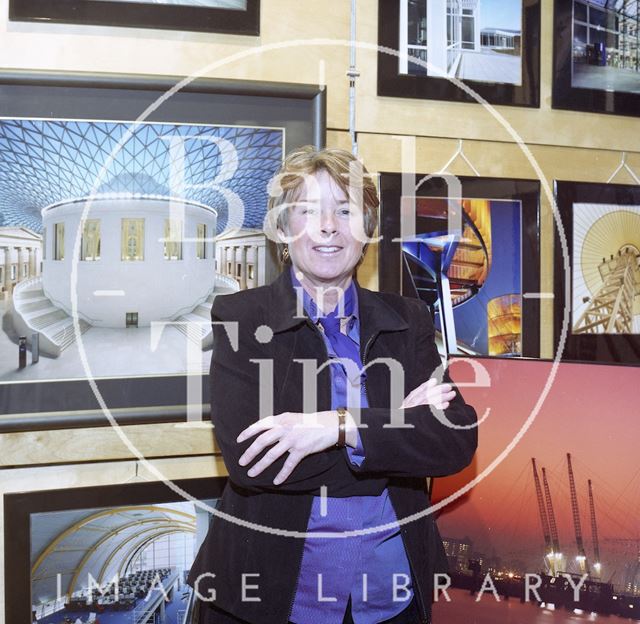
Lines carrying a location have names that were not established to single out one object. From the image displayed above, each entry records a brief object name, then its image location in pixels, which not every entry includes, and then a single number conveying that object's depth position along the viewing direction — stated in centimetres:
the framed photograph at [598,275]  176
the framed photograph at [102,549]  148
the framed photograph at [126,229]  144
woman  118
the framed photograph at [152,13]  145
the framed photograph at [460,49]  164
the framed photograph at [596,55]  174
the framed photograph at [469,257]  167
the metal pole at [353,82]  162
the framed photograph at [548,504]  128
